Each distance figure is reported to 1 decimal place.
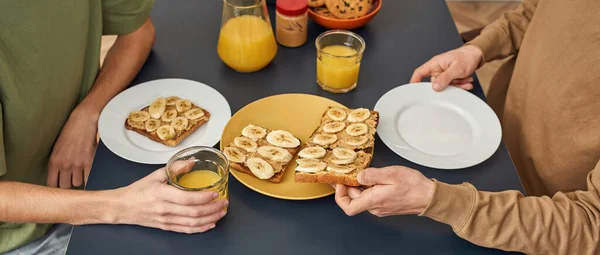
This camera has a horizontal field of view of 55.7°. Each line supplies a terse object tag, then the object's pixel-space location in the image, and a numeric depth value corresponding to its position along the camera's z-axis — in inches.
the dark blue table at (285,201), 43.2
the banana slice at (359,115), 51.7
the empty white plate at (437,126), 50.3
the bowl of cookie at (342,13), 64.1
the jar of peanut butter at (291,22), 60.7
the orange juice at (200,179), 44.9
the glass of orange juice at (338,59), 55.7
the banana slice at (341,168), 45.8
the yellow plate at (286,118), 47.8
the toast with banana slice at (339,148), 45.9
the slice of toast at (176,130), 50.4
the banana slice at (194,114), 52.5
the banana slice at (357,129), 50.2
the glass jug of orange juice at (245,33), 56.9
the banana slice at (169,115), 52.3
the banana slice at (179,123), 50.9
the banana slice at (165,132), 50.3
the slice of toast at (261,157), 47.4
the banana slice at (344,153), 47.4
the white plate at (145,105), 49.4
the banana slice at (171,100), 54.4
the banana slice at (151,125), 51.1
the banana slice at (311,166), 46.1
